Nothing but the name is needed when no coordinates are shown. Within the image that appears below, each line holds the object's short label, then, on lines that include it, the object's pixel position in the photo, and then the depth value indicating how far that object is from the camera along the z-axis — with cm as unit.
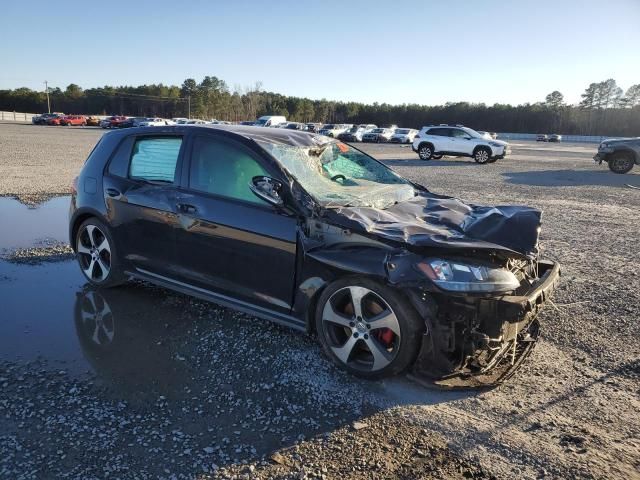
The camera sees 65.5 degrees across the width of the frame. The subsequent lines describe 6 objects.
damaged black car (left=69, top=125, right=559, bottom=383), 317
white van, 5145
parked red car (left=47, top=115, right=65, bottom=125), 6053
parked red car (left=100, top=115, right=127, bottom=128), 5619
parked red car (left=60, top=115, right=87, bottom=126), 6131
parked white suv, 2409
